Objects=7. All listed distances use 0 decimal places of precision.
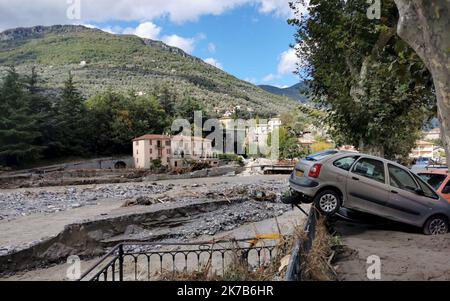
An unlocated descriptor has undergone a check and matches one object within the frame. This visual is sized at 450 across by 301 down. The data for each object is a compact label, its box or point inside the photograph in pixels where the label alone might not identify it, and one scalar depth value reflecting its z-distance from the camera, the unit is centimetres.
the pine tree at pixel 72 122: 5838
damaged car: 832
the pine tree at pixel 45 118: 5628
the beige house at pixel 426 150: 10884
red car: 966
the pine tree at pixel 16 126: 5112
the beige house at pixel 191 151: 6316
